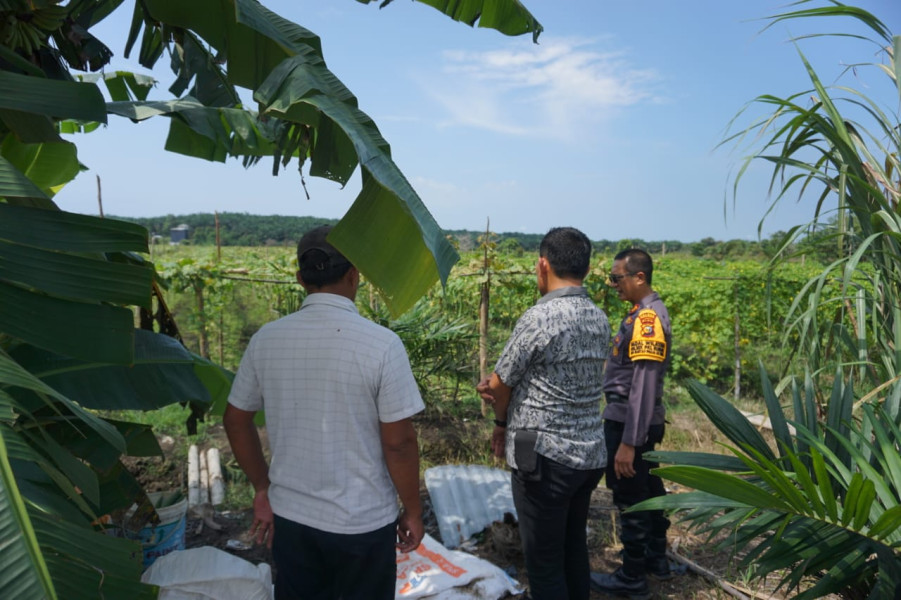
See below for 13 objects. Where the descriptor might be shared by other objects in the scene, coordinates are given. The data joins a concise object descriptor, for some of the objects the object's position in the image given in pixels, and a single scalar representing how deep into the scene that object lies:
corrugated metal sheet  4.00
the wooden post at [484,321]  6.12
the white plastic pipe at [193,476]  4.48
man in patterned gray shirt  2.61
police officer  3.20
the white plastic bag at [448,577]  3.09
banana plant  1.17
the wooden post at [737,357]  7.99
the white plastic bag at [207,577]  2.50
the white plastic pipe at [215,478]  4.56
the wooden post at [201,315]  6.94
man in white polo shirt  2.03
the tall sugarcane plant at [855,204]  2.33
